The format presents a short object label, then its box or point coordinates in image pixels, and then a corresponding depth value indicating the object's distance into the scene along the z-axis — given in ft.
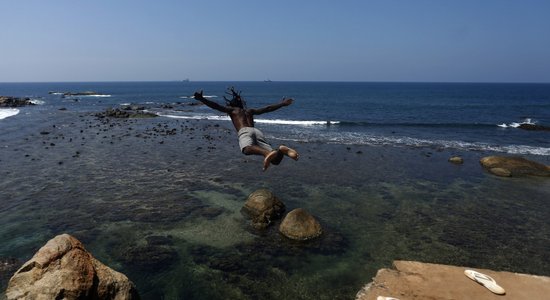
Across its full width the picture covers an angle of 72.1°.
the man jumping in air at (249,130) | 30.22
